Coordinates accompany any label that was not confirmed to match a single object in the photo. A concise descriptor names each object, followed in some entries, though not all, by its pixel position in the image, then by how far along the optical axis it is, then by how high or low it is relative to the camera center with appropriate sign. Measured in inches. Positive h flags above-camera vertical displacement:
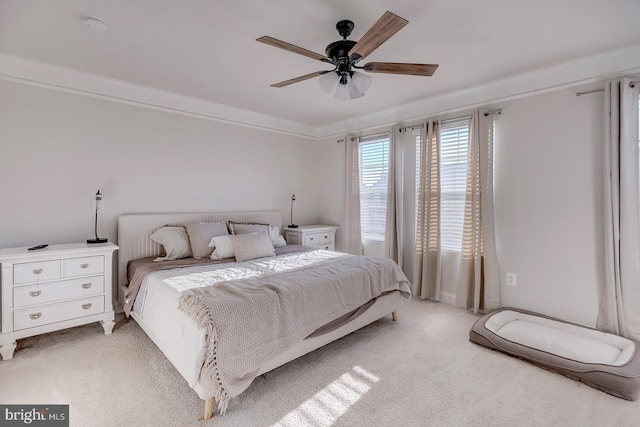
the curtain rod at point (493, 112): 123.3 +44.6
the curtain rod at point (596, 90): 94.3 +43.9
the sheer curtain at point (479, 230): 123.8 -5.6
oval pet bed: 74.5 -39.1
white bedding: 66.4 -24.6
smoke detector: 77.0 +51.7
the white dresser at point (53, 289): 88.0 -23.9
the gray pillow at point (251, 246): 120.0 -12.6
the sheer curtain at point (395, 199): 153.9 +9.4
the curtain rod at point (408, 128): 148.2 +45.9
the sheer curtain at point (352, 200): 175.6 +10.1
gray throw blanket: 64.9 -24.7
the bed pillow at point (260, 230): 138.5 -6.6
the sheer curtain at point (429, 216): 140.5 +0.4
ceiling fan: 68.6 +41.1
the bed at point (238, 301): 65.6 -23.9
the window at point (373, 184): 165.2 +19.0
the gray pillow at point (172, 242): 120.6 -10.9
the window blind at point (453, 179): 134.8 +18.0
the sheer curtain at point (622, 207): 94.2 +3.5
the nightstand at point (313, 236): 170.1 -11.6
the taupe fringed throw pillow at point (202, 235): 122.7 -8.2
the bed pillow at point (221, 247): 121.4 -13.1
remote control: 95.1 -10.6
